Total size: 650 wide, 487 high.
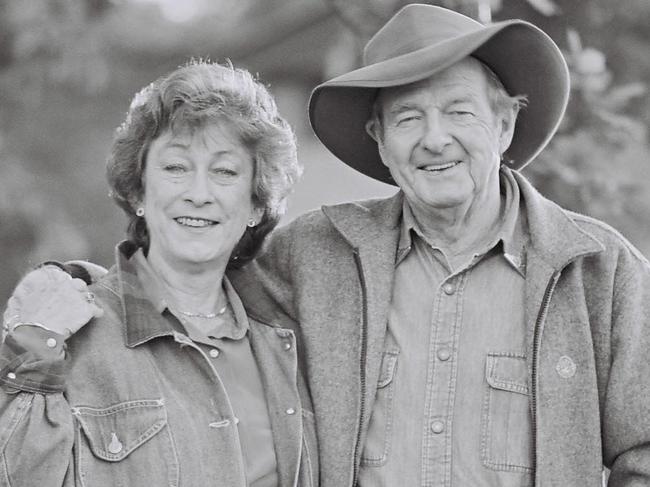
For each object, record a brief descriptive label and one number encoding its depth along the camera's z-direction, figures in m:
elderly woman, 4.35
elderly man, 4.79
